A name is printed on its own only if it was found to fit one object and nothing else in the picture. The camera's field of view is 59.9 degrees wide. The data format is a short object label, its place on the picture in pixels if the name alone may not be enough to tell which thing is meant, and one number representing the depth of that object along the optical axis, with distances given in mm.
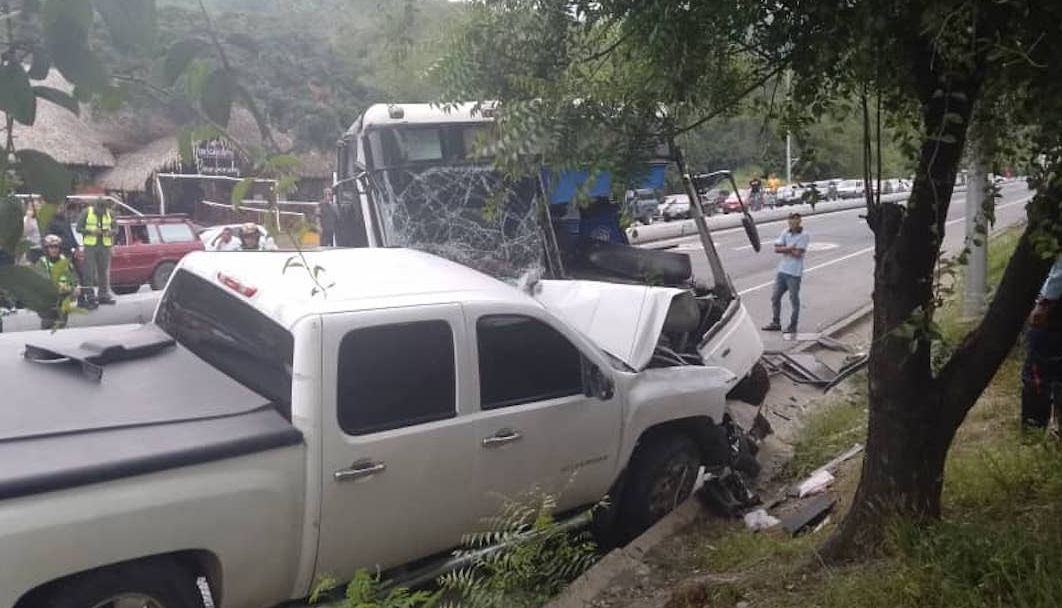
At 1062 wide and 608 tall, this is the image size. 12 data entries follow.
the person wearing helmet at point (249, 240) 8560
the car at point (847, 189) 41438
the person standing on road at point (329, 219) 10789
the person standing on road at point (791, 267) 11672
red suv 16391
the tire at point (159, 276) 16781
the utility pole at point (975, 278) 9562
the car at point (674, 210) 26406
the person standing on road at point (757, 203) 29644
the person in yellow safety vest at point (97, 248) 12609
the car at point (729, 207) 31697
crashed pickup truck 3168
